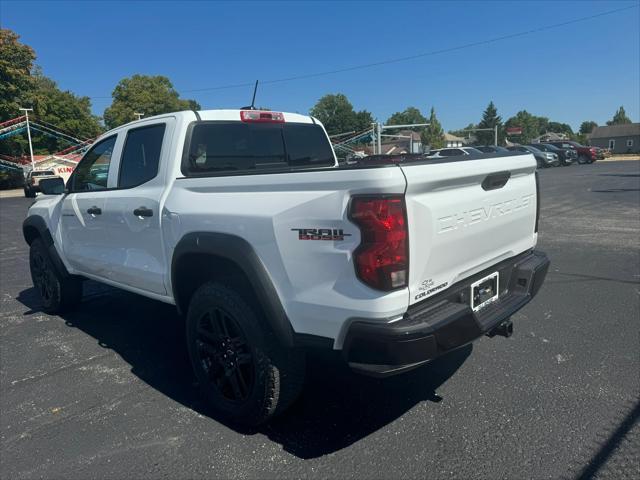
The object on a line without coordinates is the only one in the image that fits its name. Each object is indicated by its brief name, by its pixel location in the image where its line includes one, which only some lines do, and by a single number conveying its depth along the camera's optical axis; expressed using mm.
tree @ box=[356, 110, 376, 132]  96150
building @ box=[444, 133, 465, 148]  117188
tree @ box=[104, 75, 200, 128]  68188
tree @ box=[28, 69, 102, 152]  47562
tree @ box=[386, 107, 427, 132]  140125
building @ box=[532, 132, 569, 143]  113250
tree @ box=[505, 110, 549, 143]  112931
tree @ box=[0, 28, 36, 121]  42781
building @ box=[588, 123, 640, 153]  85000
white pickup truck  2191
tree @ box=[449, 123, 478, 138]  146775
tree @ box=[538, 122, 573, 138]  163000
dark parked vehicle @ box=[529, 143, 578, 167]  32562
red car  33656
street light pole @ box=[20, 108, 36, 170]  39025
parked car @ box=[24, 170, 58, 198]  26305
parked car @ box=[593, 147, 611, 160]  38919
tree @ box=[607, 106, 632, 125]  129250
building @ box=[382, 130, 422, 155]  84412
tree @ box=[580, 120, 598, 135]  145700
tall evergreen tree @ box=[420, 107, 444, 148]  94425
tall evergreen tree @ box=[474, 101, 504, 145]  102062
